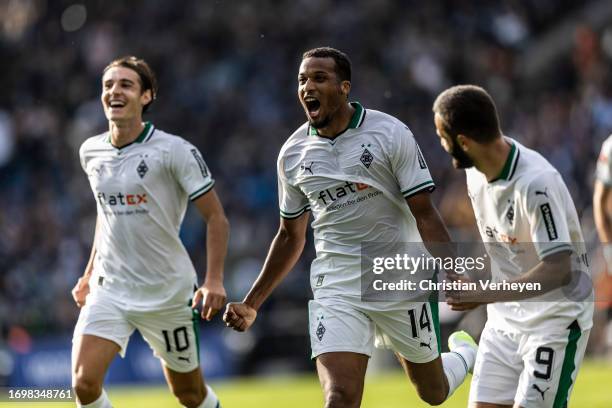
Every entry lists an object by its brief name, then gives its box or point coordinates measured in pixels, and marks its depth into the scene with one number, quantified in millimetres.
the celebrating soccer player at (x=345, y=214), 15461
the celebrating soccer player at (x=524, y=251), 13703
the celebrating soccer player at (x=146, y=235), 17484
